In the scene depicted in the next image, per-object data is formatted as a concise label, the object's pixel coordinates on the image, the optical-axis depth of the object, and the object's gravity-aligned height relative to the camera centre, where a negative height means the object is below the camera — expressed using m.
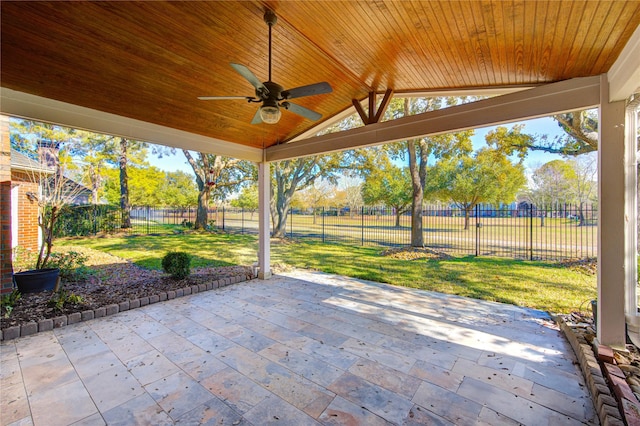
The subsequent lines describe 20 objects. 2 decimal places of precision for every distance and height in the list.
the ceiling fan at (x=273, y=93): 2.43 +1.11
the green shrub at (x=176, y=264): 4.96 -0.94
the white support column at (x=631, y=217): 2.53 -0.07
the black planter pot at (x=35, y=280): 3.96 -0.99
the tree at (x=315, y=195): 17.30 +1.09
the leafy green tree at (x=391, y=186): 10.25 +1.02
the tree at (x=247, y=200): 13.35 +0.65
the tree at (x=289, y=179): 11.41 +1.44
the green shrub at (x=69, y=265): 4.71 -0.91
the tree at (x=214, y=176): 11.27 +1.63
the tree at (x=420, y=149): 8.28 +1.97
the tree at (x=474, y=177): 9.27 +1.19
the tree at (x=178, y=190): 13.83 +1.21
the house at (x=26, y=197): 5.10 +0.32
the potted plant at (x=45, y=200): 4.04 +0.24
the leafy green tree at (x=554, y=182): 12.30 +1.34
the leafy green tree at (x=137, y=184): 11.06 +1.25
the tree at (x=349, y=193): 16.48 +1.23
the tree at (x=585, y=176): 10.02 +1.35
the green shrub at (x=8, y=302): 3.32 -1.13
